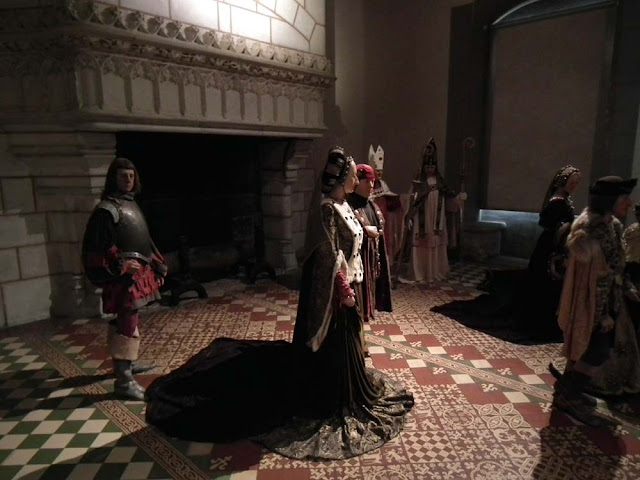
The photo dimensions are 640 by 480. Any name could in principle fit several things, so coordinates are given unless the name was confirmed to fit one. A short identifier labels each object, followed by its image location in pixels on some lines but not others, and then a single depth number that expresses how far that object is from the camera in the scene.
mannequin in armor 3.30
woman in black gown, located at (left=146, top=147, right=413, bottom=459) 2.90
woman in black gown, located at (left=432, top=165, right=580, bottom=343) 4.41
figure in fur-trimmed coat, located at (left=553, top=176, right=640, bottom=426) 2.94
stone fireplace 4.43
